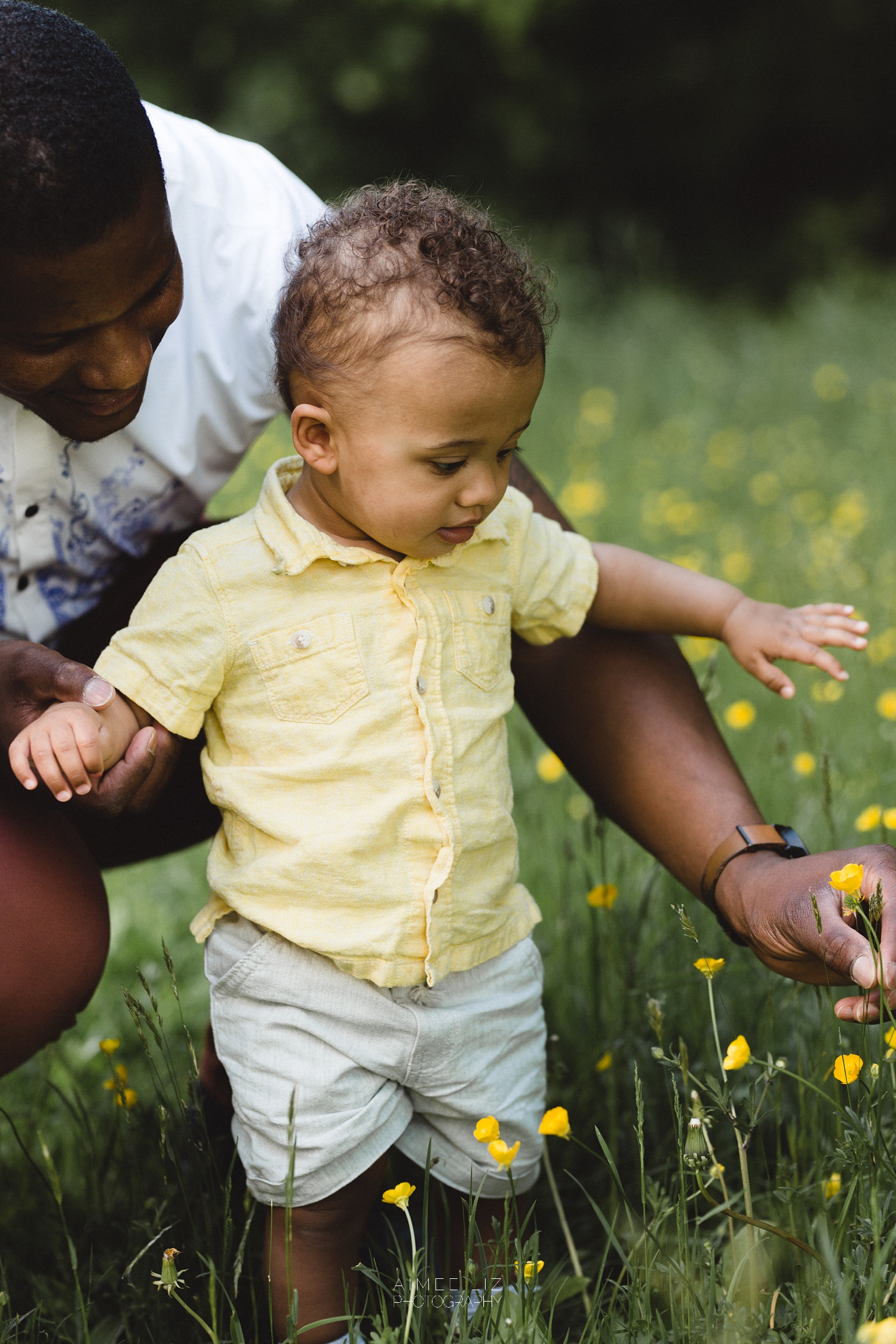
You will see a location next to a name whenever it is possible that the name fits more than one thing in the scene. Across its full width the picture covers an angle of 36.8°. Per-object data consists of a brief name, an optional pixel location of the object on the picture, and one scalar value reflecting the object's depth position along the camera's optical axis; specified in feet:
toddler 4.67
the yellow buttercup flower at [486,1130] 4.31
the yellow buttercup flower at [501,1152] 4.12
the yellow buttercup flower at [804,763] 7.25
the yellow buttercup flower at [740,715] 7.92
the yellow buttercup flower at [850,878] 4.20
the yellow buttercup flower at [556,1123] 4.29
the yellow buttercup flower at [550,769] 8.50
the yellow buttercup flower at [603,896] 5.85
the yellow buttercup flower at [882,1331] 3.23
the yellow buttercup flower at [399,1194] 4.33
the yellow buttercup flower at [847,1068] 4.34
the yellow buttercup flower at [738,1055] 4.13
